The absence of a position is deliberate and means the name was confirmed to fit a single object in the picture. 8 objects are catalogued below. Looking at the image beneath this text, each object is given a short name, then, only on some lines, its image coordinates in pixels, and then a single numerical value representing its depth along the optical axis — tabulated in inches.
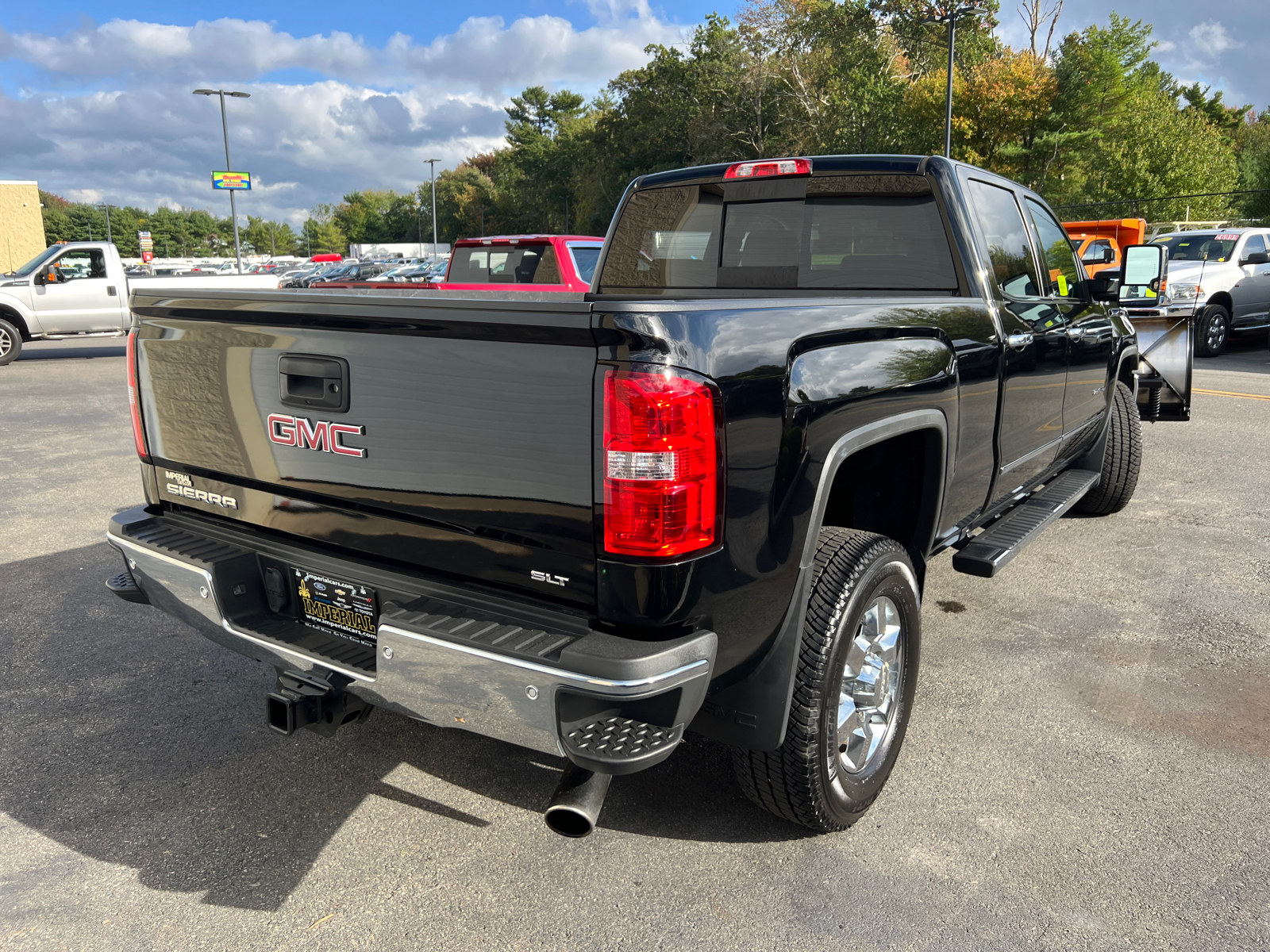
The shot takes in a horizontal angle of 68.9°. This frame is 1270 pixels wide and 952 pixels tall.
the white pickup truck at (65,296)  617.0
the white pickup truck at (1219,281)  574.9
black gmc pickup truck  80.5
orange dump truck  688.4
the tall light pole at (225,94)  1425.9
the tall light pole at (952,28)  1133.7
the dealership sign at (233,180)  1536.7
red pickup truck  423.5
